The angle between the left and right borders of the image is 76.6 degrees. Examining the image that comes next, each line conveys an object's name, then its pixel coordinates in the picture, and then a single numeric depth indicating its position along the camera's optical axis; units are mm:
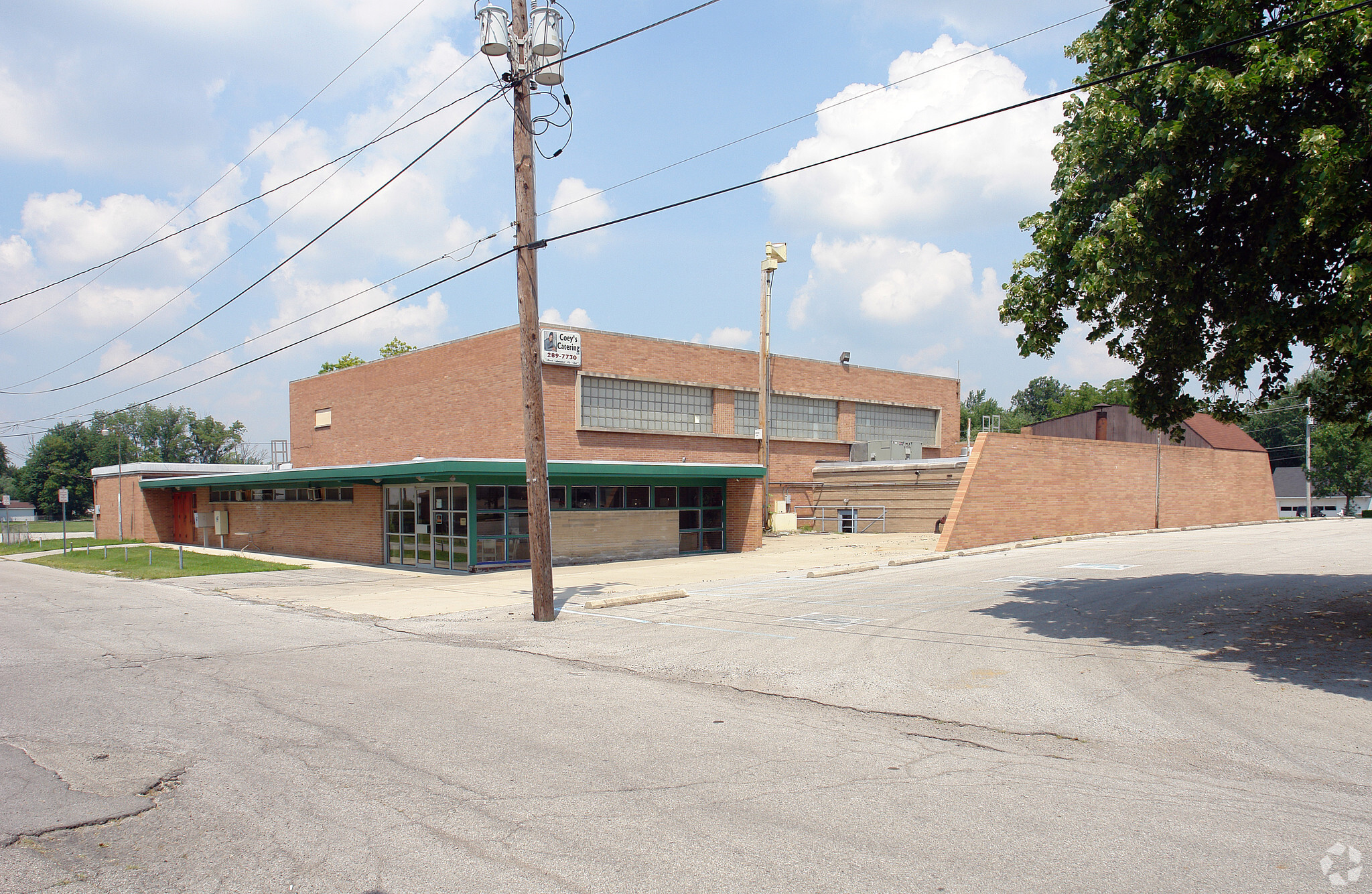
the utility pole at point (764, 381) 36438
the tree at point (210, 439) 130750
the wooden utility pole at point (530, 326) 14422
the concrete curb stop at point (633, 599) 16156
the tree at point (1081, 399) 89562
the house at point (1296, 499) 89500
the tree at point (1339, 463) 75125
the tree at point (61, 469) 111938
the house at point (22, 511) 119062
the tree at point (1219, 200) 9281
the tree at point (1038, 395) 131875
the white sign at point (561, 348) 29531
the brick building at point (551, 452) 24703
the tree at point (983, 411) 115988
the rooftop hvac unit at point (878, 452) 39906
